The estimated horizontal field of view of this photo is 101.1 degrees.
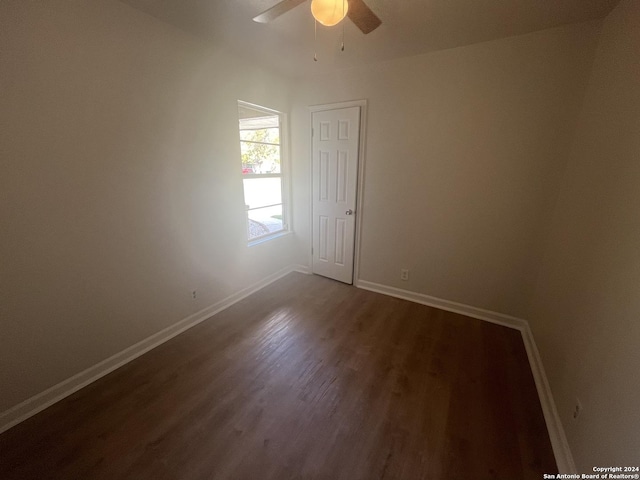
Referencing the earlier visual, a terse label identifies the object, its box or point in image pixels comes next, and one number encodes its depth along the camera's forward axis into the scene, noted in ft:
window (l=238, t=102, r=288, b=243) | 9.73
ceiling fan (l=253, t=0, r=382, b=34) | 4.23
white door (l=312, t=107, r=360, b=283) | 9.93
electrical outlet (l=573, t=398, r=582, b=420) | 4.32
